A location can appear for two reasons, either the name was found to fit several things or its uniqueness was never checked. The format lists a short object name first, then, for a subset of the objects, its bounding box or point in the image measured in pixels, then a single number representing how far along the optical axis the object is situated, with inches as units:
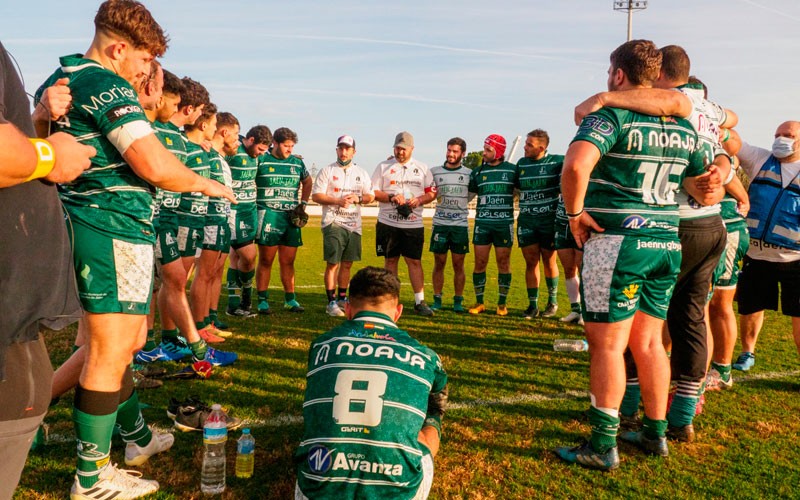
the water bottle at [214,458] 123.2
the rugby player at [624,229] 136.4
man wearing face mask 211.2
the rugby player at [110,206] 105.7
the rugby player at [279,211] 335.3
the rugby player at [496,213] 354.6
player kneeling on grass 97.1
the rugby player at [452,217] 363.3
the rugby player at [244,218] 320.2
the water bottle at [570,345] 254.4
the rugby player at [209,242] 244.4
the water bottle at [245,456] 128.3
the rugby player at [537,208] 334.3
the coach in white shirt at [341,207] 343.0
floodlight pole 1504.7
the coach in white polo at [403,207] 351.6
